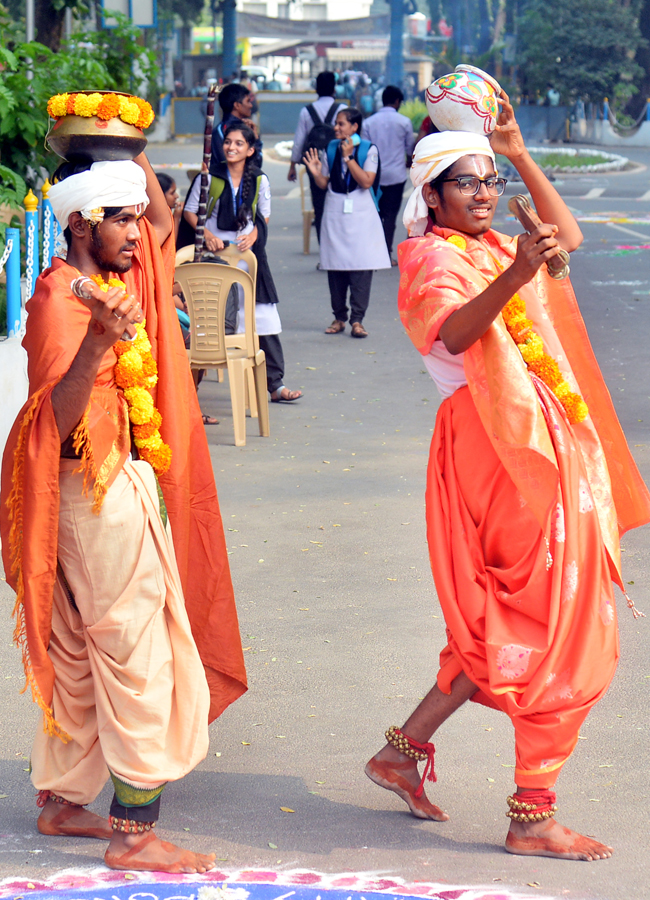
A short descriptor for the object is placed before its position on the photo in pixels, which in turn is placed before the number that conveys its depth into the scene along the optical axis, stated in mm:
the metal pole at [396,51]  54406
